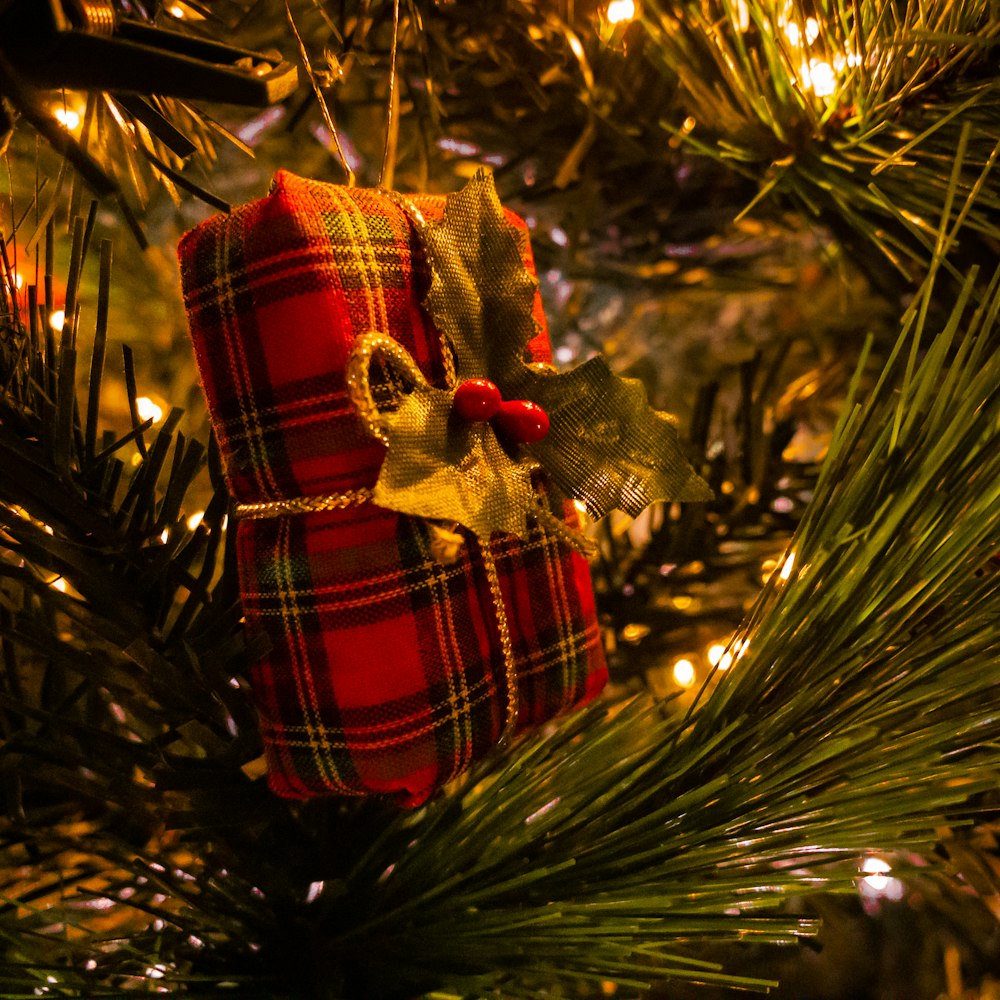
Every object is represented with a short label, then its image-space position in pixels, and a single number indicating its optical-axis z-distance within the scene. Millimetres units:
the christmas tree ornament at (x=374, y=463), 259
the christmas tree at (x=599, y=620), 253
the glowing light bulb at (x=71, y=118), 281
